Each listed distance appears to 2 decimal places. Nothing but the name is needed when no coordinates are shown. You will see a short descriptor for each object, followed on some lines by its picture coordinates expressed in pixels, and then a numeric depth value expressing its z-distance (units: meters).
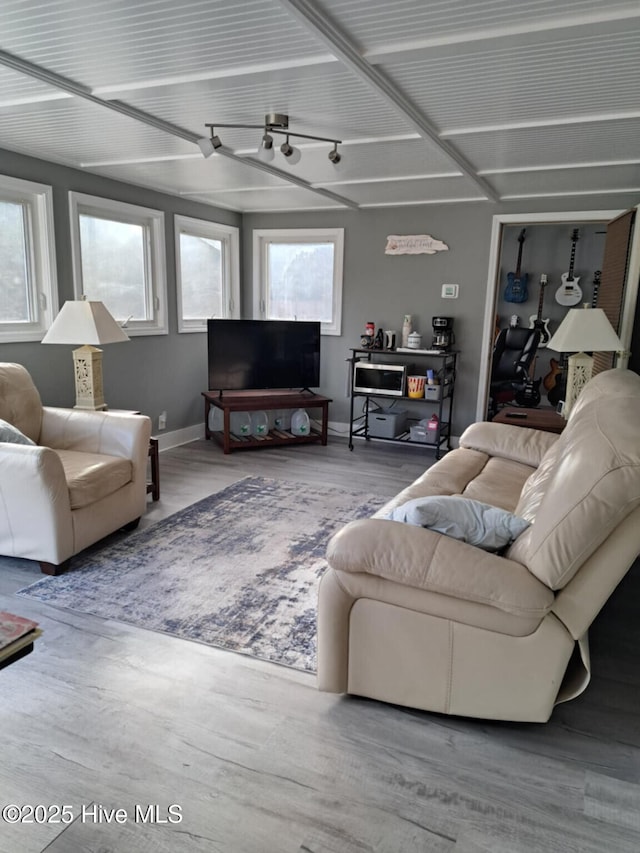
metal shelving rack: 5.42
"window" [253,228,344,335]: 6.02
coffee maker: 5.40
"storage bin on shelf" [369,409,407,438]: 5.59
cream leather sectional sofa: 1.64
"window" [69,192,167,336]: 4.45
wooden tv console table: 5.34
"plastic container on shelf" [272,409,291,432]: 5.98
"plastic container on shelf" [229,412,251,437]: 5.68
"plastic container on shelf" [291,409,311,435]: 5.83
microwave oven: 5.45
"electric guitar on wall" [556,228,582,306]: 7.07
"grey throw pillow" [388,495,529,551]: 1.90
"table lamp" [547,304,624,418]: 3.52
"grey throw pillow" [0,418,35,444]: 2.92
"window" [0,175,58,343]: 3.89
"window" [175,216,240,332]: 5.56
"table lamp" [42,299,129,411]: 3.62
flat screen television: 5.41
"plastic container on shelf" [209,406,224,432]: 5.74
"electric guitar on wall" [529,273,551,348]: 7.23
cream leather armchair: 2.82
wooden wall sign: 5.52
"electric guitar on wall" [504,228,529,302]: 7.32
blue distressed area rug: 2.47
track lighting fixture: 2.97
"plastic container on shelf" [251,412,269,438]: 5.74
